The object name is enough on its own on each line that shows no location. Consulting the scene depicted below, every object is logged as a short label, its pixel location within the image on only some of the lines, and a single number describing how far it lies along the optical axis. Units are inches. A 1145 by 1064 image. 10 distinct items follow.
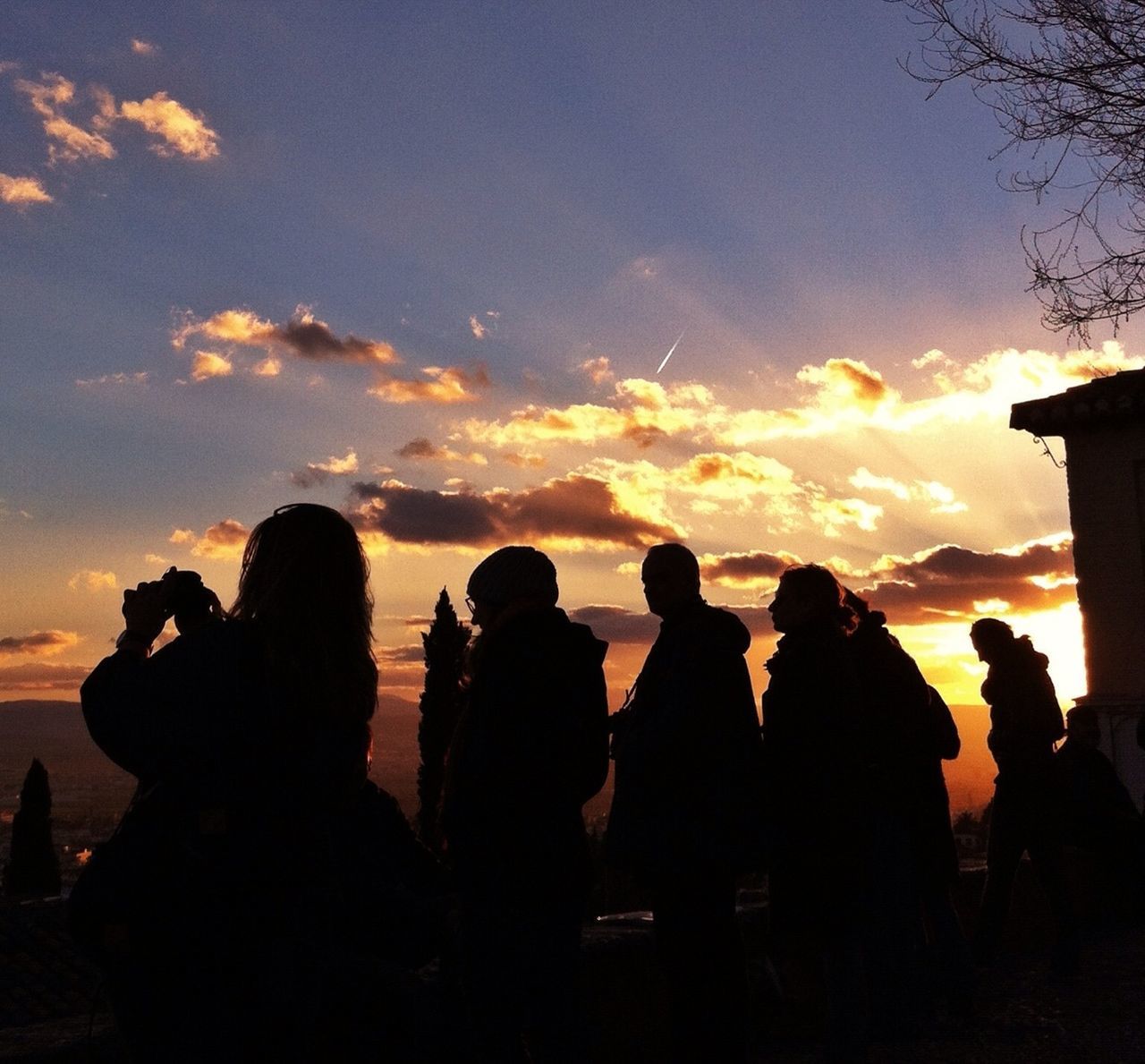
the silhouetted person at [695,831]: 151.7
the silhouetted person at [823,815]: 175.2
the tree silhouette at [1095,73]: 337.4
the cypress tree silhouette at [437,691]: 1267.2
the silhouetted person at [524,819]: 129.1
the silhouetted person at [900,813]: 207.3
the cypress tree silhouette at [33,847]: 1023.0
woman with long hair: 87.0
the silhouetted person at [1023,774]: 262.1
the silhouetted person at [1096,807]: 323.6
